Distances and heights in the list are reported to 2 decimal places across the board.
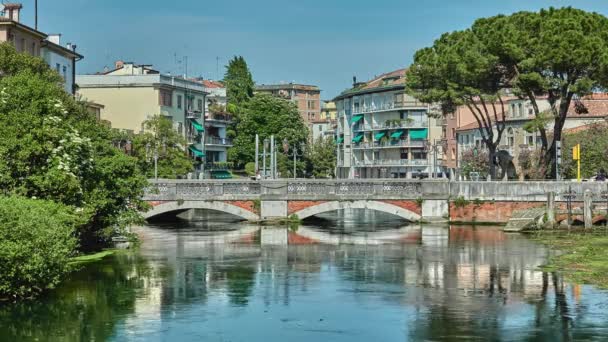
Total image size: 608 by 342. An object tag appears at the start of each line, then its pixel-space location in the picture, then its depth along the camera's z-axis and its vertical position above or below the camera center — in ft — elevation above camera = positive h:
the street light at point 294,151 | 486.96 +18.25
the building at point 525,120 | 377.91 +24.26
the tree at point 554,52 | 270.05 +34.09
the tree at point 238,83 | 547.49 +52.99
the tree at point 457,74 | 289.12 +31.25
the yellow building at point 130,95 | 413.39 +35.78
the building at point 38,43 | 268.21 +38.70
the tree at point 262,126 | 496.64 +29.42
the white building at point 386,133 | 518.78 +28.21
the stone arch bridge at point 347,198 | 280.31 -1.75
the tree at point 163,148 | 355.36 +14.10
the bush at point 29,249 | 140.05 -7.35
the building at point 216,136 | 476.54 +23.84
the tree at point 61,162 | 173.68 +4.86
